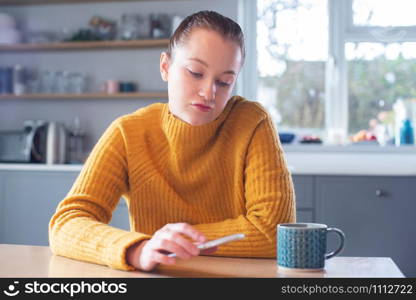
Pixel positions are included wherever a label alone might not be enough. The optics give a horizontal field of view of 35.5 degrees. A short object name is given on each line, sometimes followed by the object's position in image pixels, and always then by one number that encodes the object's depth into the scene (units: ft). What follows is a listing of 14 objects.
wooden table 3.70
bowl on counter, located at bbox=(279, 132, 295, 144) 13.34
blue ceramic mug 3.70
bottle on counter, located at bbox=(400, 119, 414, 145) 12.86
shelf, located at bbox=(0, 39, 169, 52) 13.58
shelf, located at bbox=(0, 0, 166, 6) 14.47
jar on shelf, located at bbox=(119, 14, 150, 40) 13.83
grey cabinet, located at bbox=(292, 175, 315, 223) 11.44
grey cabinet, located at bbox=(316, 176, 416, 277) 11.21
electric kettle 13.30
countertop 12.35
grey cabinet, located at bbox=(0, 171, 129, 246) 12.75
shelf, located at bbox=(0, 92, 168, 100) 13.52
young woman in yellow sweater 4.43
